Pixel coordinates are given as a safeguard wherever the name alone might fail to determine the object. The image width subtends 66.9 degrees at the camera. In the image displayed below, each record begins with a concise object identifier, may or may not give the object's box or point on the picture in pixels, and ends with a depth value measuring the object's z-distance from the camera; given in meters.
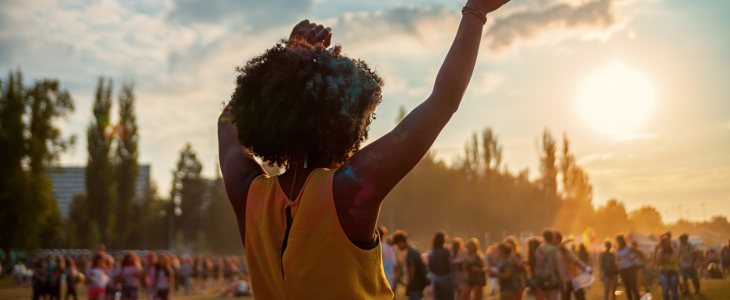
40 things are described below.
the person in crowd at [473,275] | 11.08
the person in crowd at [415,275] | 10.14
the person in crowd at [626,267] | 12.73
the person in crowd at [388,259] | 10.52
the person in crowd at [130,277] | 13.06
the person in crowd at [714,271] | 19.19
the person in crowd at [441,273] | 10.30
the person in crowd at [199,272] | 29.25
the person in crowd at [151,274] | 14.74
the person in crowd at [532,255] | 10.84
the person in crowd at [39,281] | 16.70
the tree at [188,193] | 69.31
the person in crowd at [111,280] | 13.57
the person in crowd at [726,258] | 18.23
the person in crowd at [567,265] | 10.49
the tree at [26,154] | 33.00
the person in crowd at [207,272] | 29.08
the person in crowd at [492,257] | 14.90
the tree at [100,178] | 47.44
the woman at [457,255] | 12.89
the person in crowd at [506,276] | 10.45
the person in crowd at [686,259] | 14.70
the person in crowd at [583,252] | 15.29
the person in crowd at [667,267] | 13.10
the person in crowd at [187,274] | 27.58
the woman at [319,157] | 1.26
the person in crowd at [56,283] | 16.67
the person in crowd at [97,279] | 12.56
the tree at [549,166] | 58.81
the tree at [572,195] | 59.75
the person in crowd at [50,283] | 16.64
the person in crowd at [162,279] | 14.54
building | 116.62
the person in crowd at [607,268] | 12.97
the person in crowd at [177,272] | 26.37
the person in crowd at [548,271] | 10.06
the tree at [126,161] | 50.31
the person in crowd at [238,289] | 22.81
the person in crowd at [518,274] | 11.04
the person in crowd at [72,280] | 17.09
